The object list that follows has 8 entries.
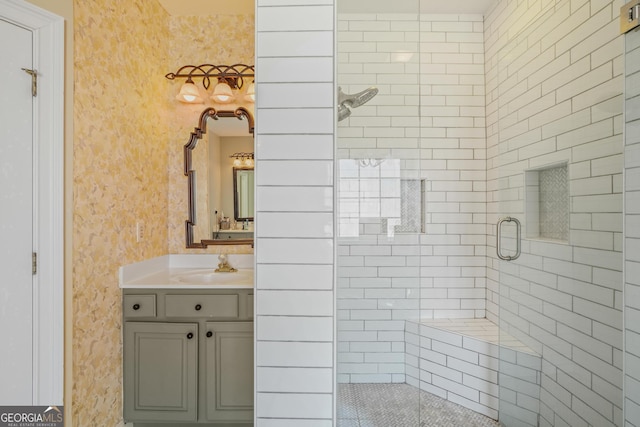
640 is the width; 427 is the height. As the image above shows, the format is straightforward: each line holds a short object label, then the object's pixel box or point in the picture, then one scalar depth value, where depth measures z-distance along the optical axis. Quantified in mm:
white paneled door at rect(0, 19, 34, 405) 1267
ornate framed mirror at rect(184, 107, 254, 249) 2223
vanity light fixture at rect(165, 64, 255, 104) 2129
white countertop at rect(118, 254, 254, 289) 1779
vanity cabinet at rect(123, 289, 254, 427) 1751
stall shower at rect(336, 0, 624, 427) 1214
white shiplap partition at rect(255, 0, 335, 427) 1110
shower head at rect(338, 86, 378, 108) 1165
